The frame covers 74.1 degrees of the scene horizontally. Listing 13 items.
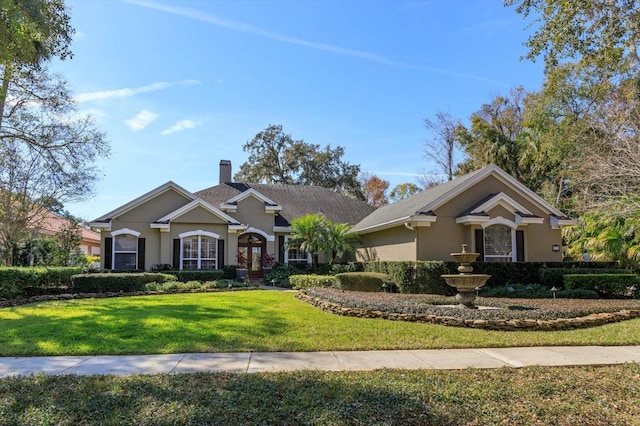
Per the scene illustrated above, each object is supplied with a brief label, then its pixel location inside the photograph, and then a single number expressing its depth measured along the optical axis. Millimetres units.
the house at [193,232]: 21594
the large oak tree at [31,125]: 9492
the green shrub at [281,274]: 20953
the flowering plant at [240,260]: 23761
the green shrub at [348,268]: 21297
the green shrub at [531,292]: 14977
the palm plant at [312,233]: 21984
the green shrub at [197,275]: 20342
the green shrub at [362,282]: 16547
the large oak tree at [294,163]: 45344
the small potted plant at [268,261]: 24000
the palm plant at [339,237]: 22234
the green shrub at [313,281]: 18016
